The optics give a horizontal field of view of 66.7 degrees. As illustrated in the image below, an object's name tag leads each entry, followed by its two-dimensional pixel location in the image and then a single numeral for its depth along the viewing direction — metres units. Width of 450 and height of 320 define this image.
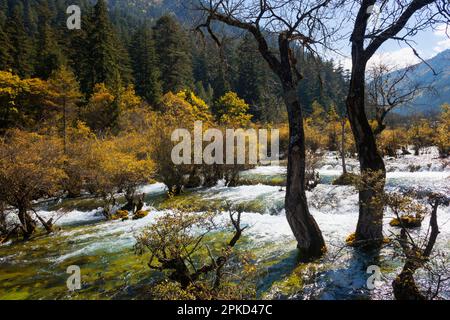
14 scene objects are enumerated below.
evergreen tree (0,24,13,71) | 37.50
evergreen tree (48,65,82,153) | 33.72
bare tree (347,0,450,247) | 7.28
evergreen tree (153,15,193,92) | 51.25
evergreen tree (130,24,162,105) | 47.47
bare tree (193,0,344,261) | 7.84
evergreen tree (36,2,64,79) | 40.09
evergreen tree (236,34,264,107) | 52.75
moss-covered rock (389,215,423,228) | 9.91
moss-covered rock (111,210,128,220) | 15.39
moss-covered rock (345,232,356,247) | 8.74
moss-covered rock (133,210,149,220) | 15.02
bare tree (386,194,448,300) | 5.07
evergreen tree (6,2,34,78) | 40.22
